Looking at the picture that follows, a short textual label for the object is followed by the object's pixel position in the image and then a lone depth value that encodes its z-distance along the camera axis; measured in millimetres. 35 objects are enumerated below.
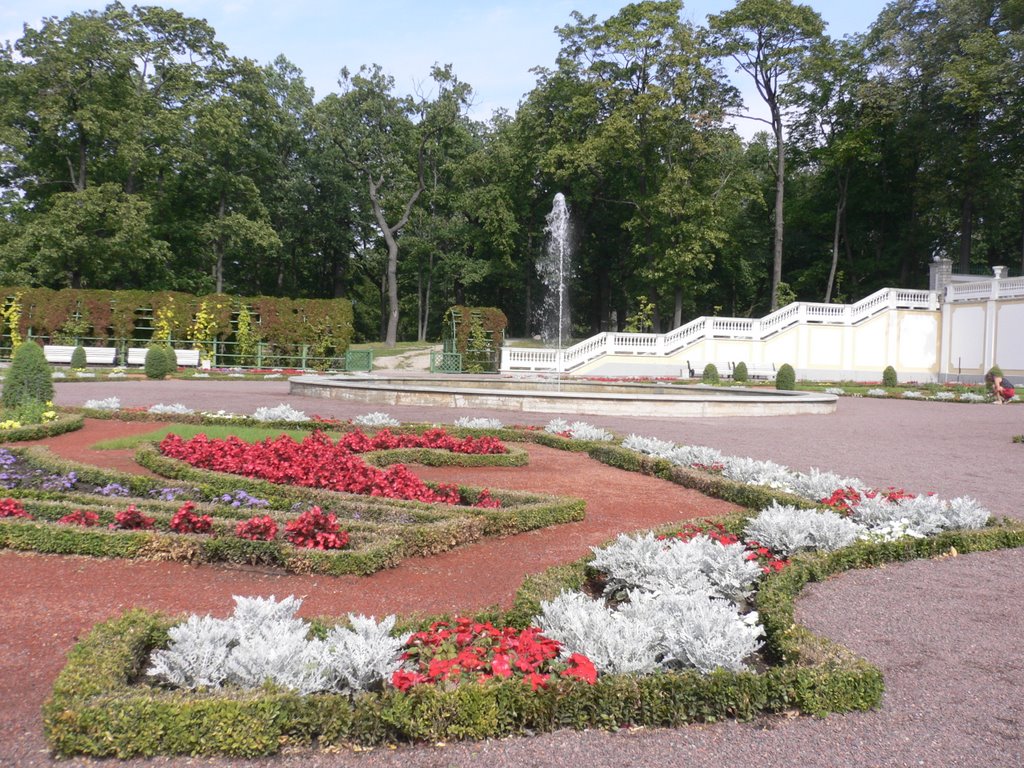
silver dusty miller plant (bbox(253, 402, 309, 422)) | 12117
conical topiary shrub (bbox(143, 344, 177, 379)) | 24656
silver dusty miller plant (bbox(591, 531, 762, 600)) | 4320
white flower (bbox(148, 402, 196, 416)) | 12534
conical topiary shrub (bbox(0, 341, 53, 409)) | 11930
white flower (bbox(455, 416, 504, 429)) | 11639
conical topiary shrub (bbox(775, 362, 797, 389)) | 26838
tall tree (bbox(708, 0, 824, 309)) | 37000
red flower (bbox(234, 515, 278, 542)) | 5242
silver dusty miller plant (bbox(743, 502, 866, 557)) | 5426
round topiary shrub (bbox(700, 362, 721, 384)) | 29217
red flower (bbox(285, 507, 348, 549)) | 5230
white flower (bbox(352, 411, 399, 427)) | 11787
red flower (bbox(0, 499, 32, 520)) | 5719
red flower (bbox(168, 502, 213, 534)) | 5473
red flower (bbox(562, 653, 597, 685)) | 3055
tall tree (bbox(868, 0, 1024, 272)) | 33562
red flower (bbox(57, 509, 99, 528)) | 5637
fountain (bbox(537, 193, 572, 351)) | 42812
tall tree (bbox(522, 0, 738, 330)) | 37500
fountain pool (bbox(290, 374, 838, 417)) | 15672
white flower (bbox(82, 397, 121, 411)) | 13041
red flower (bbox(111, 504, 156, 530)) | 5516
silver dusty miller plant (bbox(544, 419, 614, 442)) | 11047
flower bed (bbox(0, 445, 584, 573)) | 5047
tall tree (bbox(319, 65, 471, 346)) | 42125
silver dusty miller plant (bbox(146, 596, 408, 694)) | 3025
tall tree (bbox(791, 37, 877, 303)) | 39094
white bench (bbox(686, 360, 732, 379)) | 32878
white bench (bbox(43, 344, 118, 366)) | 29031
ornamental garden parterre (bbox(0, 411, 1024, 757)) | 2842
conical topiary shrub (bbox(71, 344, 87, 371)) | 27078
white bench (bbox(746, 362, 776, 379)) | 32750
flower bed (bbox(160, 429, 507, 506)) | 6910
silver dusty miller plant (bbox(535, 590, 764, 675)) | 3246
